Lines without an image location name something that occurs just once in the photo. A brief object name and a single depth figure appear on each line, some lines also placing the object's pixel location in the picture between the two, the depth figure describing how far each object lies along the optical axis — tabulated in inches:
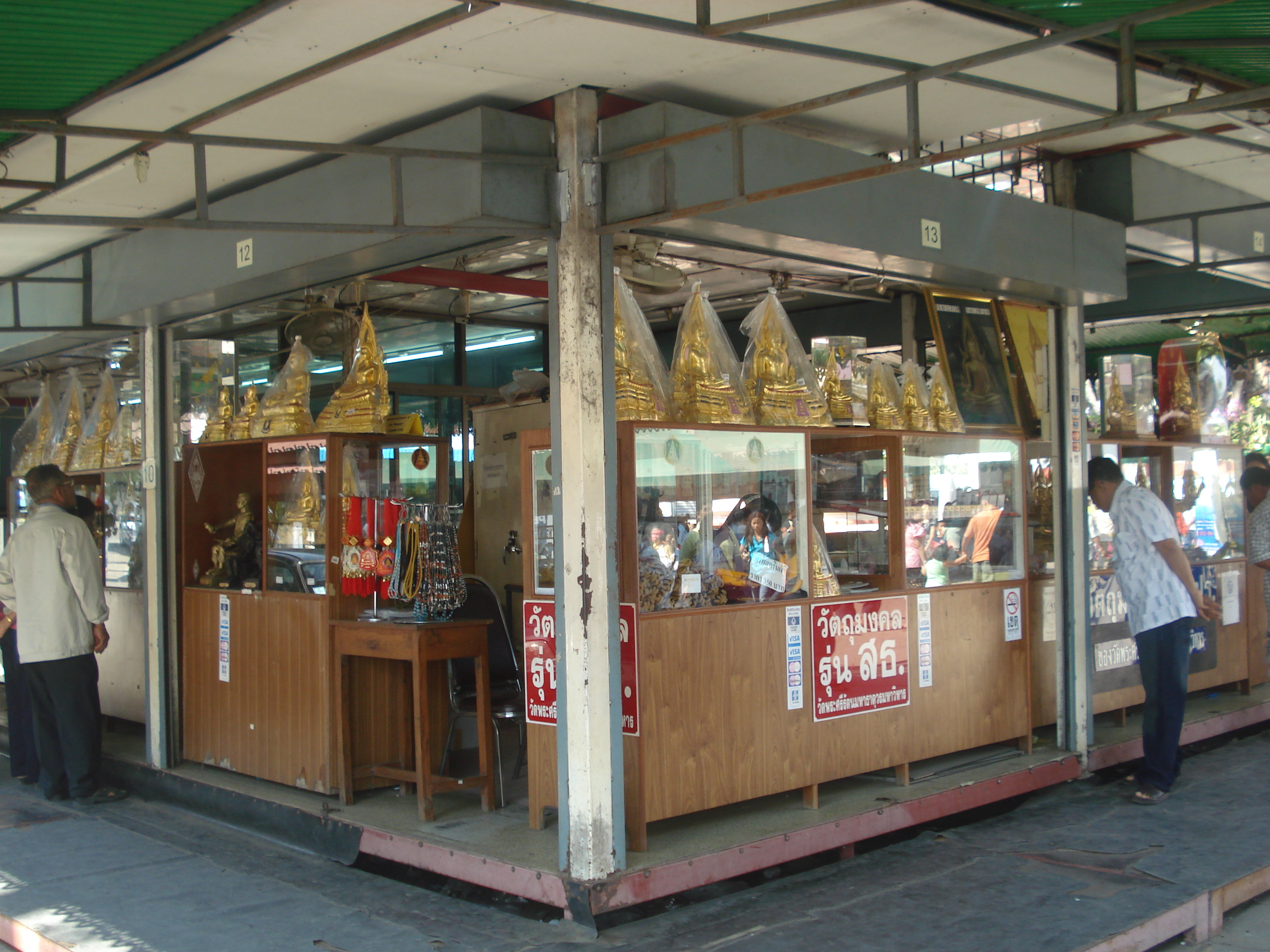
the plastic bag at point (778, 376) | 221.6
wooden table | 210.2
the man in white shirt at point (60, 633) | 261.0
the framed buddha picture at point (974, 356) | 264.5
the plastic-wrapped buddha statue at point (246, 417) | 257.9
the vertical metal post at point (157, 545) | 267.6
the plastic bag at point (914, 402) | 253.3
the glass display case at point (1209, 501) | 324.6
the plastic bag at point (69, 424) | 346.6
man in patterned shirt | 241.9
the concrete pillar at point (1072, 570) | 262.5
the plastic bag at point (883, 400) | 246.1
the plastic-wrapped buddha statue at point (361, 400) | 236.7
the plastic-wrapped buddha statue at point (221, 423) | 266.4
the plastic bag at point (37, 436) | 361.7
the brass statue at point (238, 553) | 261.6
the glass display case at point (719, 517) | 196.7
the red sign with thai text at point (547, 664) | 187.2
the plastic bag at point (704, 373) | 210.1
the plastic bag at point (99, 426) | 330.0
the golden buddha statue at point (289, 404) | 246.8
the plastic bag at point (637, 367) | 196.2
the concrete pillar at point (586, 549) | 174.7
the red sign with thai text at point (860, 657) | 217.8
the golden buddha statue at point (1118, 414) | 308.2
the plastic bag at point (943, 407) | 257.1
